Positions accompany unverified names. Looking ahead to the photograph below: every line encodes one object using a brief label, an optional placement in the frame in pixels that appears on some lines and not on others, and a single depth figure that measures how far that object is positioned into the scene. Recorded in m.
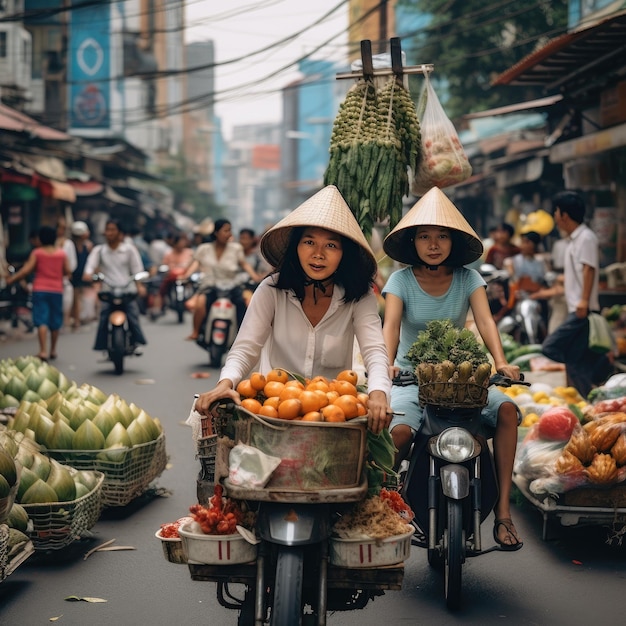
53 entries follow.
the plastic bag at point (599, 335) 8.90
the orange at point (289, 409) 3.59
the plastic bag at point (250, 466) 3.47
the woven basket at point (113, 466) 6.08
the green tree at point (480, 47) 24.12
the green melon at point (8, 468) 4.46
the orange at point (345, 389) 3.81
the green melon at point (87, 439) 6.18
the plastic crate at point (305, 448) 3.48
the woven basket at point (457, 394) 4.60
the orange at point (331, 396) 3.71
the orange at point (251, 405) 3.64
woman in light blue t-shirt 5.17
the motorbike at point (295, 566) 3.44
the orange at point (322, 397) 3.66
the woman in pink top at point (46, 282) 13.73
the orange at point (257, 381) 3.80
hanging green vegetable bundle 6.77
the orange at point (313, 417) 3.55
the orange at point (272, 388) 3.76
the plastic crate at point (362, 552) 3.65
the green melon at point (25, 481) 5.30
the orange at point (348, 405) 3.65
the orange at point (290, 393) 3.68
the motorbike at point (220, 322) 13.16
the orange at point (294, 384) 3.75
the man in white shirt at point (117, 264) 13.16
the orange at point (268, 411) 3.61
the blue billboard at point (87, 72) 41.12
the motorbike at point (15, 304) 19.17
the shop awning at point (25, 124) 19.30
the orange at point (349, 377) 3.97
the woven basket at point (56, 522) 5.21
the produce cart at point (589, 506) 5.50
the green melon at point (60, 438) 6.18
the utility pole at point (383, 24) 16.67
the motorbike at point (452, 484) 4.57
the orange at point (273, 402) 3.67
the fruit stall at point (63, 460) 5.08
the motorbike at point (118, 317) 12.80
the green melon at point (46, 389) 7.56
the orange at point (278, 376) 3.88
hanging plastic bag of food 6.87
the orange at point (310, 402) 3.62
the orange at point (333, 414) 3.56
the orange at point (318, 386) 3.79
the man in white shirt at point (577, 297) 8.59
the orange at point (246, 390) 3.80
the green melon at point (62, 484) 5.37
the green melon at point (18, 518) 5.06
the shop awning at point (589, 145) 11.35
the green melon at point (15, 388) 7.62
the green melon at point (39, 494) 5.25
